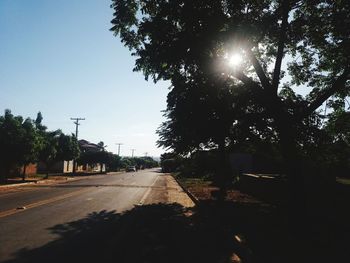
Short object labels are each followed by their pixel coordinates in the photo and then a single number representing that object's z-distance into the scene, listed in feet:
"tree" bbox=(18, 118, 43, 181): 115.55
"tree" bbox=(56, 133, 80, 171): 173.79
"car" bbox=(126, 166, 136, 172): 336.10
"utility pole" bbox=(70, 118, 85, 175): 232.02
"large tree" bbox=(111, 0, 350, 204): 45.44
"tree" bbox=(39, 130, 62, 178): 147.28
